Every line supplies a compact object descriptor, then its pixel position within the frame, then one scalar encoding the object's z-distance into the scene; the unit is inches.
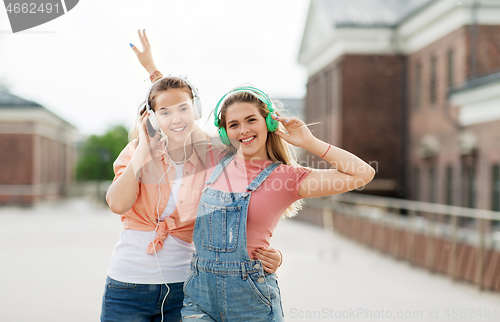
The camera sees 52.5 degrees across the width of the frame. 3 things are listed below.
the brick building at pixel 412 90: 494.9
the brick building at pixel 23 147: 963.3
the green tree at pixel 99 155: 1023.3
